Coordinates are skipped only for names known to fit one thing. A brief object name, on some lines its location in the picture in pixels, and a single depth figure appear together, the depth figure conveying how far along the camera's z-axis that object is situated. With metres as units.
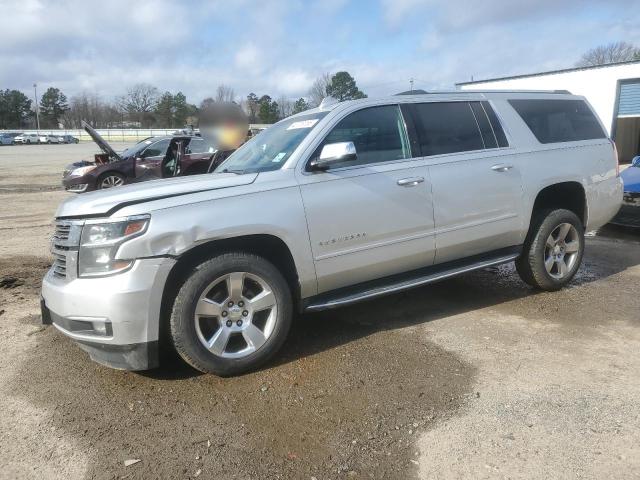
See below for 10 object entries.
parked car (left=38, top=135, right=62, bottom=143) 72.06
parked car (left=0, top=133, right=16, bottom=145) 67.44
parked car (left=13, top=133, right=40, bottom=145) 70.62
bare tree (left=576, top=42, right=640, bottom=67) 62.19
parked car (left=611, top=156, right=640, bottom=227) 7.63
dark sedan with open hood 12.28
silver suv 3.30
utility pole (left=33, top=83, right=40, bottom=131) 98.50
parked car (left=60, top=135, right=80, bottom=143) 73.71
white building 20.45
